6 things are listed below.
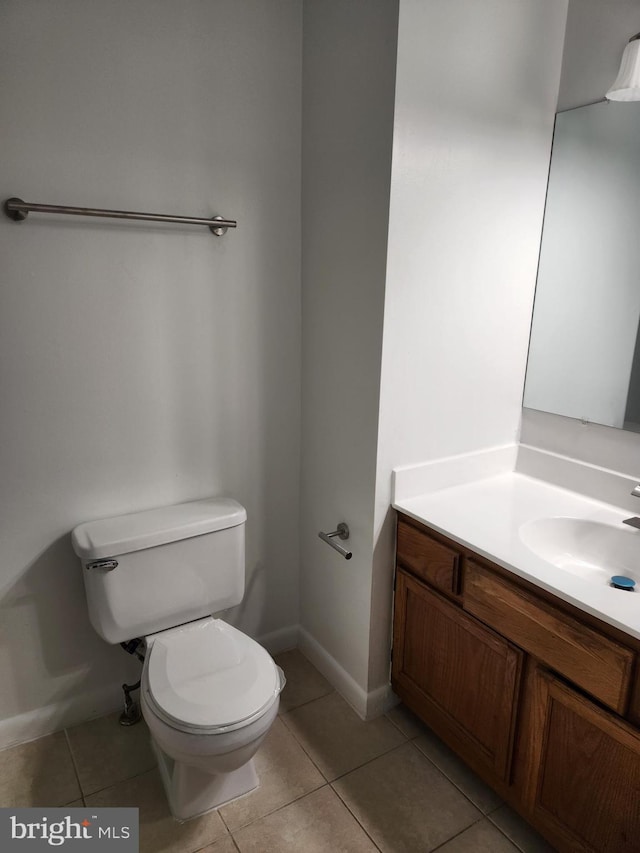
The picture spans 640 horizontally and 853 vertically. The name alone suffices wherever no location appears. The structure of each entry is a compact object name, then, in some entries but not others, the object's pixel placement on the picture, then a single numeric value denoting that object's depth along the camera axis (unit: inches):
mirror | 64.1
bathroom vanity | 48.2
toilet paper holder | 73.0
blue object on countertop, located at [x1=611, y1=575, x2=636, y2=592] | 58.1
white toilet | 55.7
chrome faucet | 60.0
